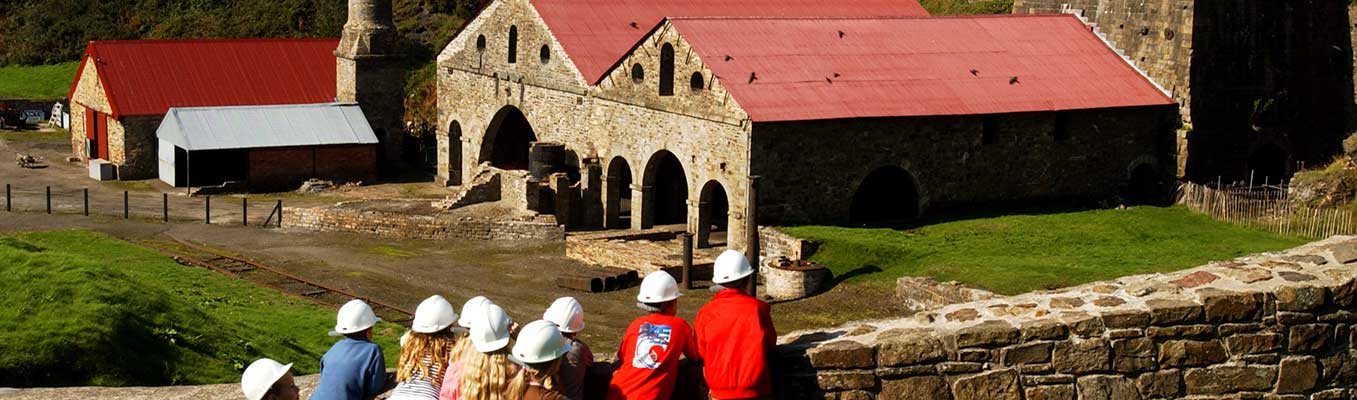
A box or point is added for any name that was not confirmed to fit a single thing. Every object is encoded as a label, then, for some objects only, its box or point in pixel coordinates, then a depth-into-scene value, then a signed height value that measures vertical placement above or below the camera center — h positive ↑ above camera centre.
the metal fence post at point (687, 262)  29.58 -2.76
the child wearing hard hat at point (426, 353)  10.66 -1.58
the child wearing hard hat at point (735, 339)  10.79 -1.47
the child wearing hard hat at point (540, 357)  9.73 -1.44
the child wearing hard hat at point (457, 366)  10.22 -1.59
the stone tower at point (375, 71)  44.66 +0.37
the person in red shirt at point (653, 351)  10.70 -1.53
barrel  36.62 -1.41
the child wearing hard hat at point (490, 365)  9.76 -1.50
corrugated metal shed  41.78 -1.07
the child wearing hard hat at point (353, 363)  10.87 -1.68
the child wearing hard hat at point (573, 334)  10.34 -1.44
